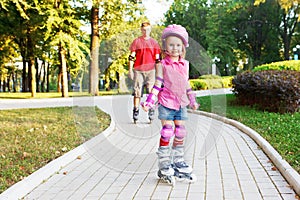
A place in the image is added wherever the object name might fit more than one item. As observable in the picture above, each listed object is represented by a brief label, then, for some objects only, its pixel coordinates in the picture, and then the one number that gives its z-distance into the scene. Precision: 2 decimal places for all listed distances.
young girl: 5.05
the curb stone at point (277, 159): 4.76
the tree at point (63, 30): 21.34
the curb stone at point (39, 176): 4.43
